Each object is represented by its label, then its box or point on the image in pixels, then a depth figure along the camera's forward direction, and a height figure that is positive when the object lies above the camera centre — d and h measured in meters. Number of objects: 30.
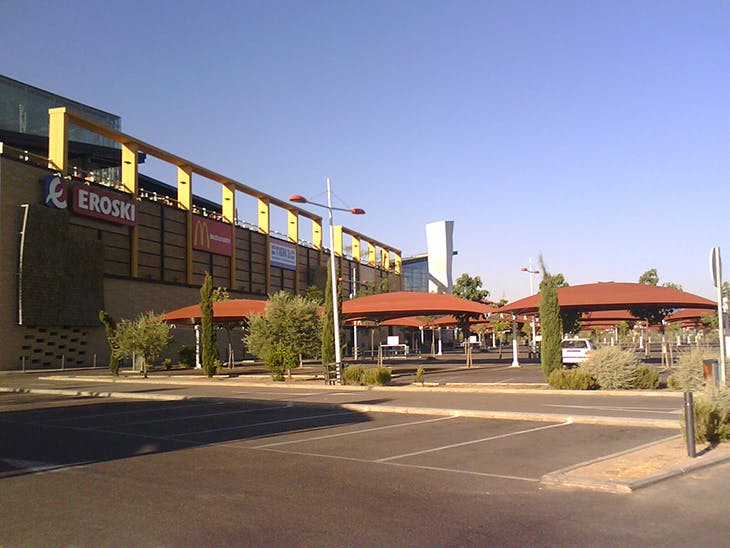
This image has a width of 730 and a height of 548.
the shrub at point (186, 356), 43.81 -0.94
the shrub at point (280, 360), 29.72 -0.90
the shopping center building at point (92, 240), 40.16 +7.36
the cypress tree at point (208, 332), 33.00 +0.42
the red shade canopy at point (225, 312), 36.22 +1.55
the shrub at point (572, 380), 20.67 -1.44
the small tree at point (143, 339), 34.59 +0.18
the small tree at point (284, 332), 30.03 +0.32
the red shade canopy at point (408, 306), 31.84 +1.40
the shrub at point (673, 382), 19.08 -1.49
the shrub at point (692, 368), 15.72 -0.91
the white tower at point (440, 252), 80.25 +9.79
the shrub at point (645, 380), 20.17 -1.44
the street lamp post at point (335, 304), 26.67 +1.34
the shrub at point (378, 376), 25.30 -1.46
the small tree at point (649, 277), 66.81 +5.20
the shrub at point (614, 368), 20.16 -1.09
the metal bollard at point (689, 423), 9.61 -1.31
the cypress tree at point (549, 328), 23.67 +0.17
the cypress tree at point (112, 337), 35.53 +0.31
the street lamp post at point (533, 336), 51.69 -0.22
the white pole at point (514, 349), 34.92 -0.78
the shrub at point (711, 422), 10.68 -1.45
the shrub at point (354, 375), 26.44 -1.46
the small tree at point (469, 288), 61.38 +4.16
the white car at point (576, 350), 30.28 -0.79
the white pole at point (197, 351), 41.15 -0.62
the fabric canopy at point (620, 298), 29.39 +1.45
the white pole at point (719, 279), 12.46 +0.90
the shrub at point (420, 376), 24.14 -1.41
